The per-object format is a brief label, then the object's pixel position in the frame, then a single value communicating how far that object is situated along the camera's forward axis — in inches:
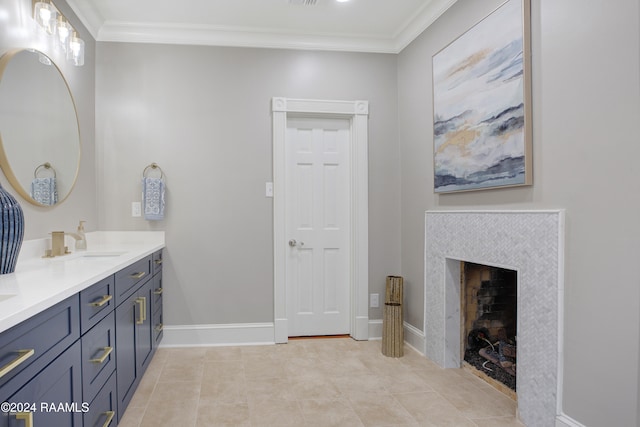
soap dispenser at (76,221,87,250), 107.9
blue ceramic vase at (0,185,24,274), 68.6
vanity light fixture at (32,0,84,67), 92.1
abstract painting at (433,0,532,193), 84.5
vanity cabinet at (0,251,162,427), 43.0
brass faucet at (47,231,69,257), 95.2
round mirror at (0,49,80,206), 82.0
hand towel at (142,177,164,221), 128.9
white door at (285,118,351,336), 145.1
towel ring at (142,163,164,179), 133.5
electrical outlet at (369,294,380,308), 145.4
